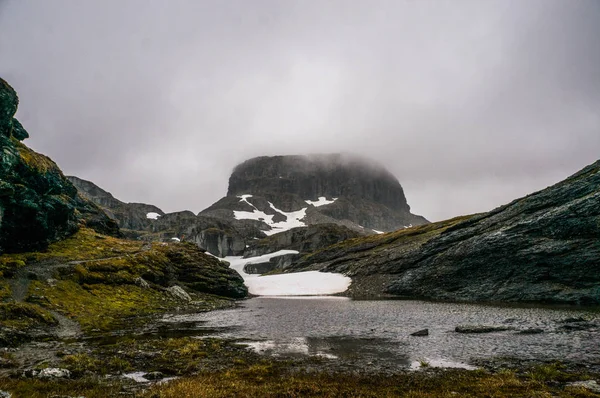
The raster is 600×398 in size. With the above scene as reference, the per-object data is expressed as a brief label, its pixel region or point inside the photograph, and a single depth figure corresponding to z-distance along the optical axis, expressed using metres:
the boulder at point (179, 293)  65.75
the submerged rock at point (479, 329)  31.27
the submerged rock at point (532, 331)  29.44
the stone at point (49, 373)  17.62
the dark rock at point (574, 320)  32.65
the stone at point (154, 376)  18.64
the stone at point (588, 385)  15.49
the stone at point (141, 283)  61.72
